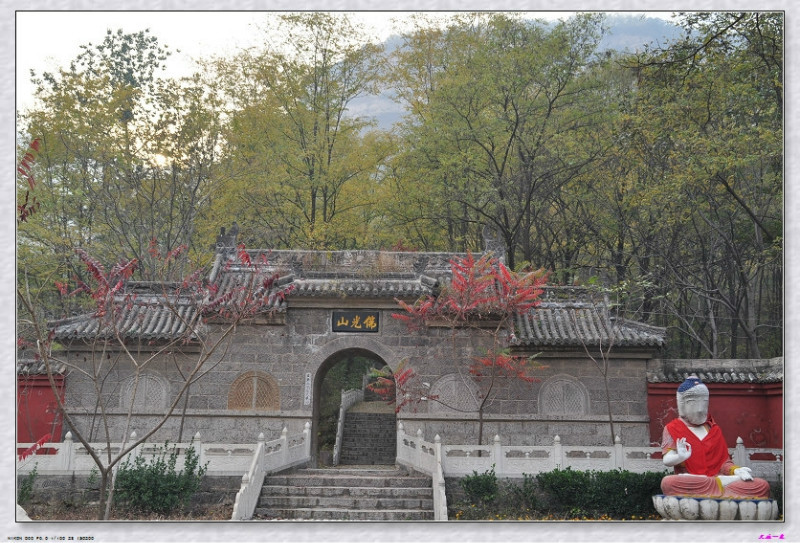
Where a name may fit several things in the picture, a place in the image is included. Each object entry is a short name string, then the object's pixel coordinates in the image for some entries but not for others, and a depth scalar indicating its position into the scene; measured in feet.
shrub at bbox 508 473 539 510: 34.76
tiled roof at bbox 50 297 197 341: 41.98
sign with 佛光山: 43.32
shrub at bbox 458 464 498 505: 34.76
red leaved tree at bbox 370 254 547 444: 39.70
